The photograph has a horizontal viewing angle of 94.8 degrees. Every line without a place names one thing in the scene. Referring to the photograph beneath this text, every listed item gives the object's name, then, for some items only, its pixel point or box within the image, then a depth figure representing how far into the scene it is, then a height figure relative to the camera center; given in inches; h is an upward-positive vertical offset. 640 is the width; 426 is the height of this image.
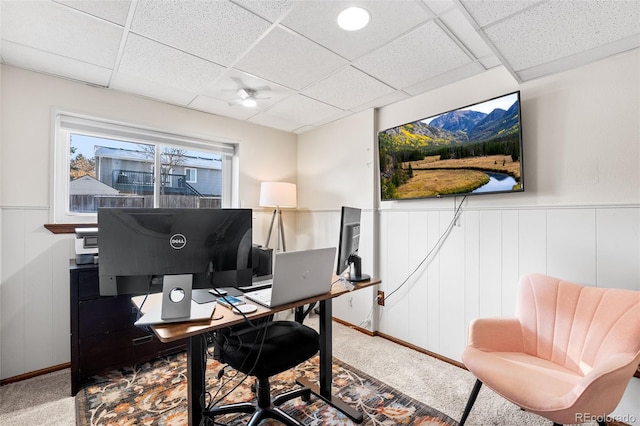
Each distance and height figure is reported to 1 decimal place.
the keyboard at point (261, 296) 57.5 -16.4
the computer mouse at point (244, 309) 52.9 -16.8
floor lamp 132.6 +10.2
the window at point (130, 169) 101.3 +19.5
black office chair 57.9 -27.9
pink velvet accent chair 49.0 -27.7
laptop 53.9 -11.9
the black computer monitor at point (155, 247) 49.7 -5.1
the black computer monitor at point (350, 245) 72.4 -7.2
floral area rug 70.1 -47.9
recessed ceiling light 63.8 +44.6
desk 46.6 -24.8
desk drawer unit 82.7 -33.9
